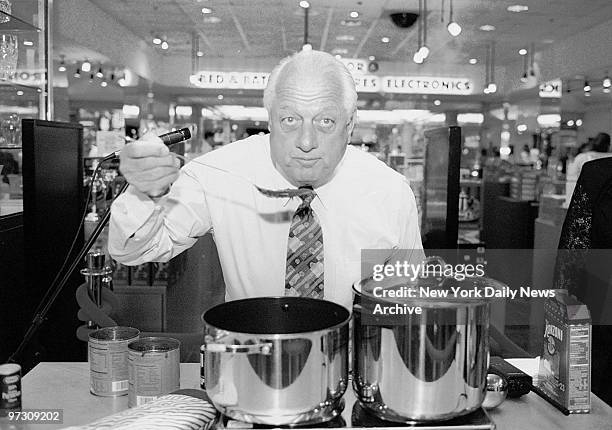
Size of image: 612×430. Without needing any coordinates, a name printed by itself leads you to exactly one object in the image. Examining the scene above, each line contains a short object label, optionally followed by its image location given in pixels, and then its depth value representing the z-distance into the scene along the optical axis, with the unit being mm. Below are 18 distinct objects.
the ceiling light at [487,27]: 8612
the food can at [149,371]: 1152
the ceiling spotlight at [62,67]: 6633
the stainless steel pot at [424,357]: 883
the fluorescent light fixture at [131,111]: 11344
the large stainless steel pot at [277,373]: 832
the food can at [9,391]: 1130
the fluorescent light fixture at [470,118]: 14273
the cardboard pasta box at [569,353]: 1133
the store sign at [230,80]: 11398
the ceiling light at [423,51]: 7727
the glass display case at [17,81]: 3775
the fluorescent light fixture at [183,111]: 13900
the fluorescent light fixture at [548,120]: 12883
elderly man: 1192
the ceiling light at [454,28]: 6785
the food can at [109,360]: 1207
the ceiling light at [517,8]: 7539
